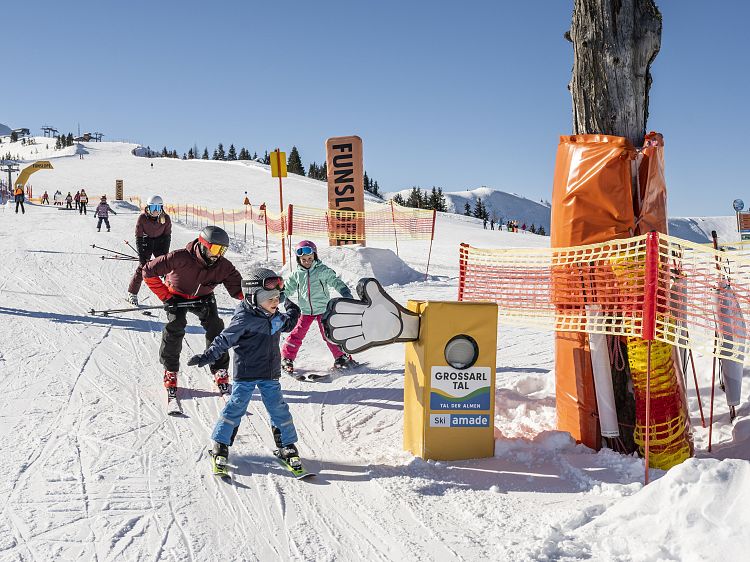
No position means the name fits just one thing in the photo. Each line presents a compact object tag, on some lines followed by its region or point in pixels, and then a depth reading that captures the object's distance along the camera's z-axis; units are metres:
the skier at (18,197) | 31.47
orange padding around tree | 4.74
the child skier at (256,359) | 4.57
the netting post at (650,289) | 4.11
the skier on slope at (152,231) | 10.91
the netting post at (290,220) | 14.78
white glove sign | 4.76
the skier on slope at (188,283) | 6.13
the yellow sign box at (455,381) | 4.73
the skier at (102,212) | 22.18
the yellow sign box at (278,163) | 14.02
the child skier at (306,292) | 7.42
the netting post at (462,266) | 6.33
